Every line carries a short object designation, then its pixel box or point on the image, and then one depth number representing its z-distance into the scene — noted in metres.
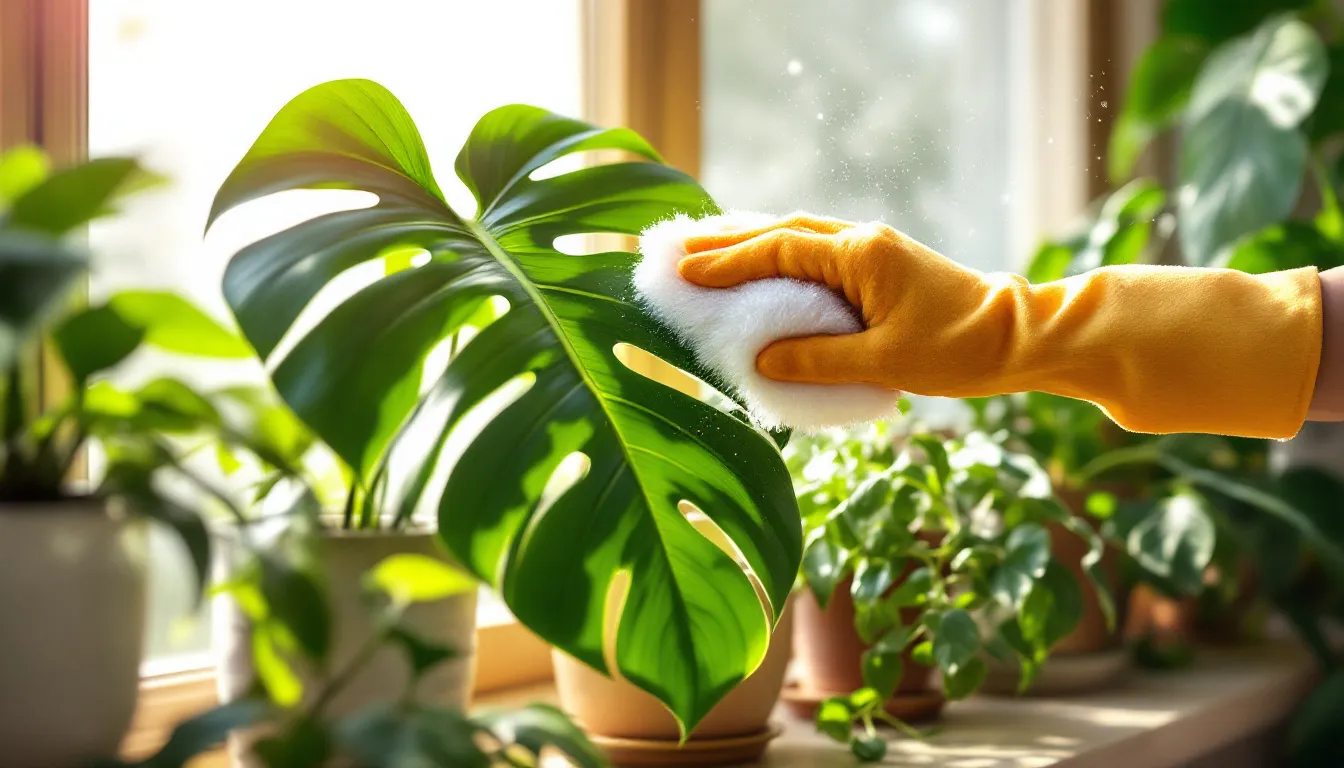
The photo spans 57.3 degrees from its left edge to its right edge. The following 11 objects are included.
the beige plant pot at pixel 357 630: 0.67
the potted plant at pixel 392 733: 0.47
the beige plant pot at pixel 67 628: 0.57
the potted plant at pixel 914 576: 0.89
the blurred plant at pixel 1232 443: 1.24
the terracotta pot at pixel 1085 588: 1.13
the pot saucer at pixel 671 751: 0.84
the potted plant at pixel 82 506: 0.55
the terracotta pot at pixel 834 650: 0.99
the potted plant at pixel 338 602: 0.59
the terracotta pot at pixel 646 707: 0.84
